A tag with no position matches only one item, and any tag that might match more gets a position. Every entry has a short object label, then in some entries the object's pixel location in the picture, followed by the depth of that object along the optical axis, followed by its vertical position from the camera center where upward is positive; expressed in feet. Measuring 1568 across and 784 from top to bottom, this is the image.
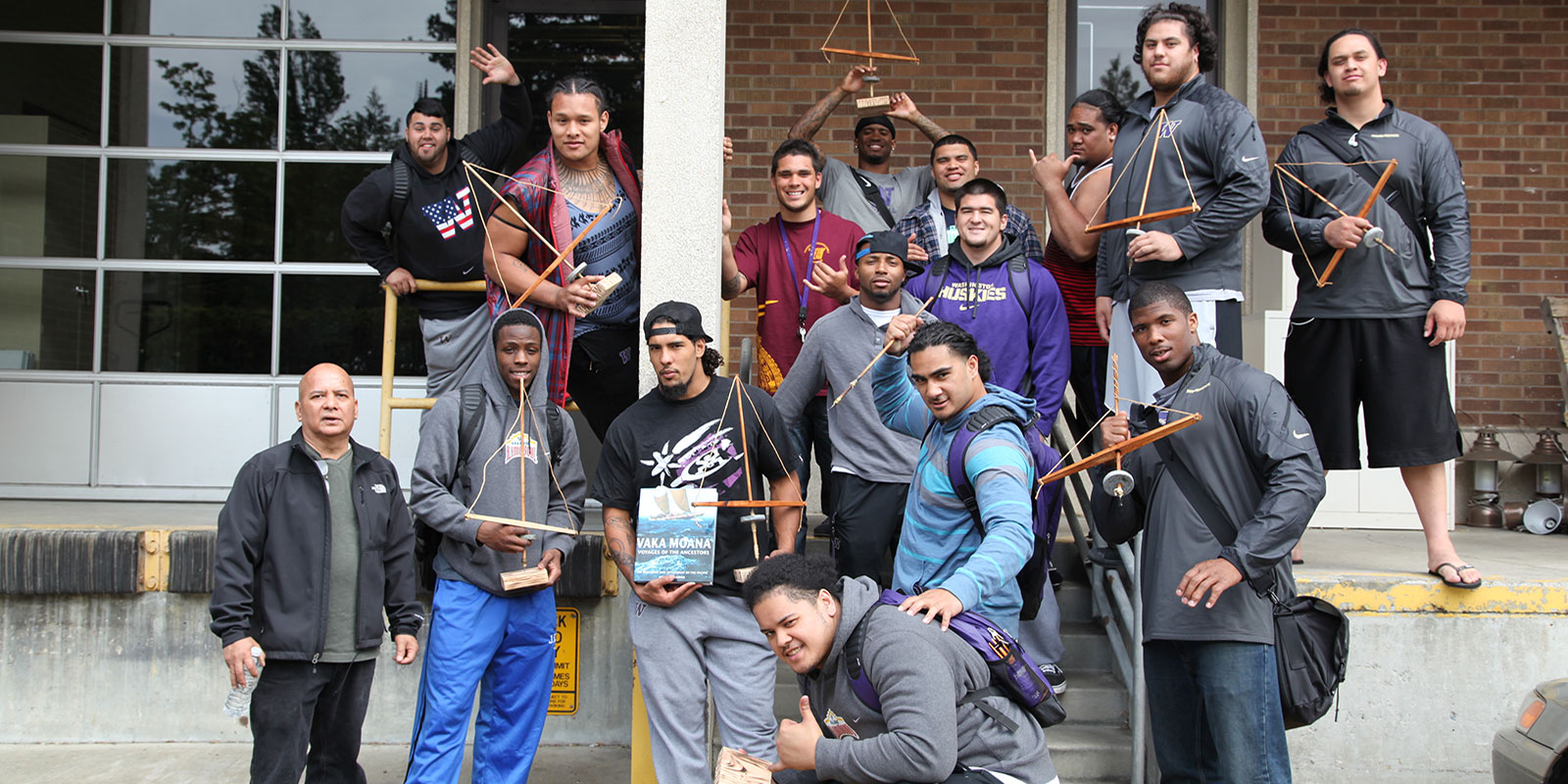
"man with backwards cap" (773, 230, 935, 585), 14.75 -0.24
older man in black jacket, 12.73 -1.89
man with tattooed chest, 15.25 +2.26
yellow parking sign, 16.84 -3.61
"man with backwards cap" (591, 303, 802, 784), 13.28 -1.58
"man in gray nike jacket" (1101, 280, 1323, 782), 11.39 -1.12
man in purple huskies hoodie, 15.34 +1.44
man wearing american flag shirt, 17.72 +2.69
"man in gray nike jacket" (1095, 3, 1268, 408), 14.47 +2.96
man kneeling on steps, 9.00 -2.20
